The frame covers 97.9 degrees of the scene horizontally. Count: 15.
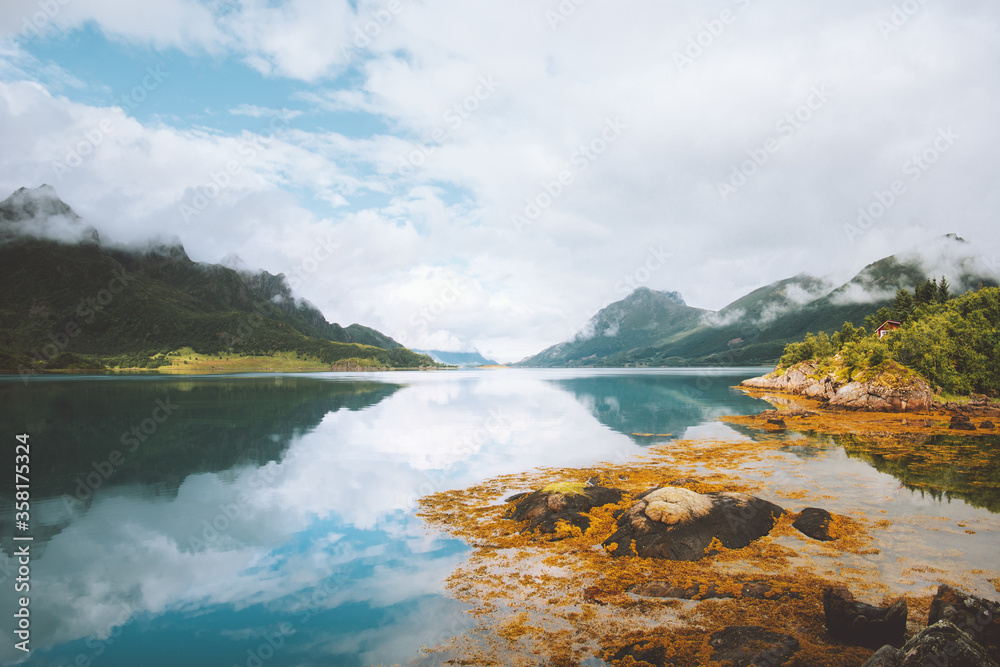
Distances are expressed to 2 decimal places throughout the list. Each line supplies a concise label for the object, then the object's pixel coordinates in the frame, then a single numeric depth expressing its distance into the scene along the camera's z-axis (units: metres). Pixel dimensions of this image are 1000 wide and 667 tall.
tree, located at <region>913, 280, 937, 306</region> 93.31
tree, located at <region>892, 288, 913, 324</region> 96.62
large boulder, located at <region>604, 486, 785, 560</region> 15.23
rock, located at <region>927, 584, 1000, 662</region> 9.13
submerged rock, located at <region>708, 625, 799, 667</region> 9.34
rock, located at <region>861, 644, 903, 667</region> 8.20
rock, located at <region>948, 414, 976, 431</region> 42.12
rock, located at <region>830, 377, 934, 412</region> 55.31
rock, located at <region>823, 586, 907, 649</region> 9.66
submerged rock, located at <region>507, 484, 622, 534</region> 18.36
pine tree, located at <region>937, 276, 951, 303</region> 91.88
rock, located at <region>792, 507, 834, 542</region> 16.45
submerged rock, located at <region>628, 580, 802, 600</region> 12.15
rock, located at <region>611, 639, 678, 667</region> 9.55
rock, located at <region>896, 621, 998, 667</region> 7.62
